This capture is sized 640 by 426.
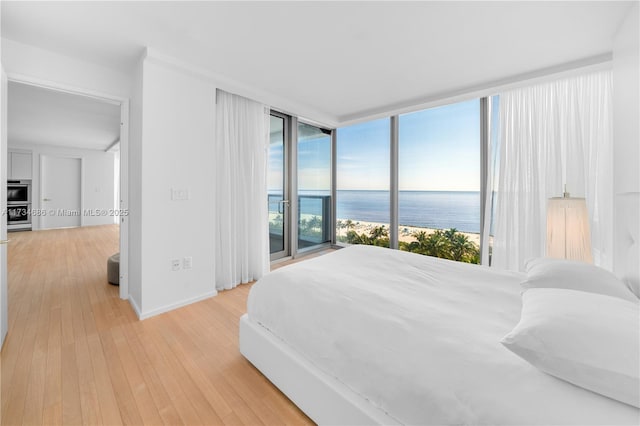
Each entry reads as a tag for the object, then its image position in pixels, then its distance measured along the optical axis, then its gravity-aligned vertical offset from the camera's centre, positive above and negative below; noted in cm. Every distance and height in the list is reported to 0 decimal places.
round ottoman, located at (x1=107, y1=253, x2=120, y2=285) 330 -77
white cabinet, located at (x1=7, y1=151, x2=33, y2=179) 696 +125
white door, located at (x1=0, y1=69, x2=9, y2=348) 188 +5
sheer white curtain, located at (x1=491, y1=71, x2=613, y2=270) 260 +58
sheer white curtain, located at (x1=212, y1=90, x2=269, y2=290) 320 +28
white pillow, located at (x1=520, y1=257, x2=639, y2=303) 128 -35
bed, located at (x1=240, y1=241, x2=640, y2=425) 81 -56
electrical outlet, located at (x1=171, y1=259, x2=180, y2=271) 266 -55
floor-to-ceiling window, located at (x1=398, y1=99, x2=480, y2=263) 373 +49
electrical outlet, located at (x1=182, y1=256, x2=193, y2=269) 275 -55
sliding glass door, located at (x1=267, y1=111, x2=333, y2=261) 425 +50
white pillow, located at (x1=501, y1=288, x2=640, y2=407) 75 -42
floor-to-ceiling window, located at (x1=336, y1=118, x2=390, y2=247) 471 +55
